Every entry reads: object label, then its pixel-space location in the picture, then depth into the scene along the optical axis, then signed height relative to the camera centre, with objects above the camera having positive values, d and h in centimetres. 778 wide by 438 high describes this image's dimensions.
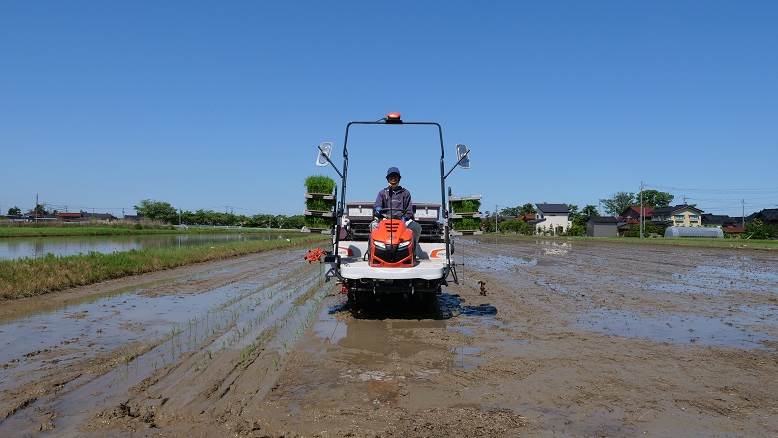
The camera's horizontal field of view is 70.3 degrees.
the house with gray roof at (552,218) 9650 +197
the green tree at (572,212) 10189 +325
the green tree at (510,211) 12056 +386
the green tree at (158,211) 11300 +314
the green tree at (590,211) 10412 +346
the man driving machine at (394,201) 880 +43
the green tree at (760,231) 5609 -6
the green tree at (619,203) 11750 +569
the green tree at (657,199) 11800 +663
